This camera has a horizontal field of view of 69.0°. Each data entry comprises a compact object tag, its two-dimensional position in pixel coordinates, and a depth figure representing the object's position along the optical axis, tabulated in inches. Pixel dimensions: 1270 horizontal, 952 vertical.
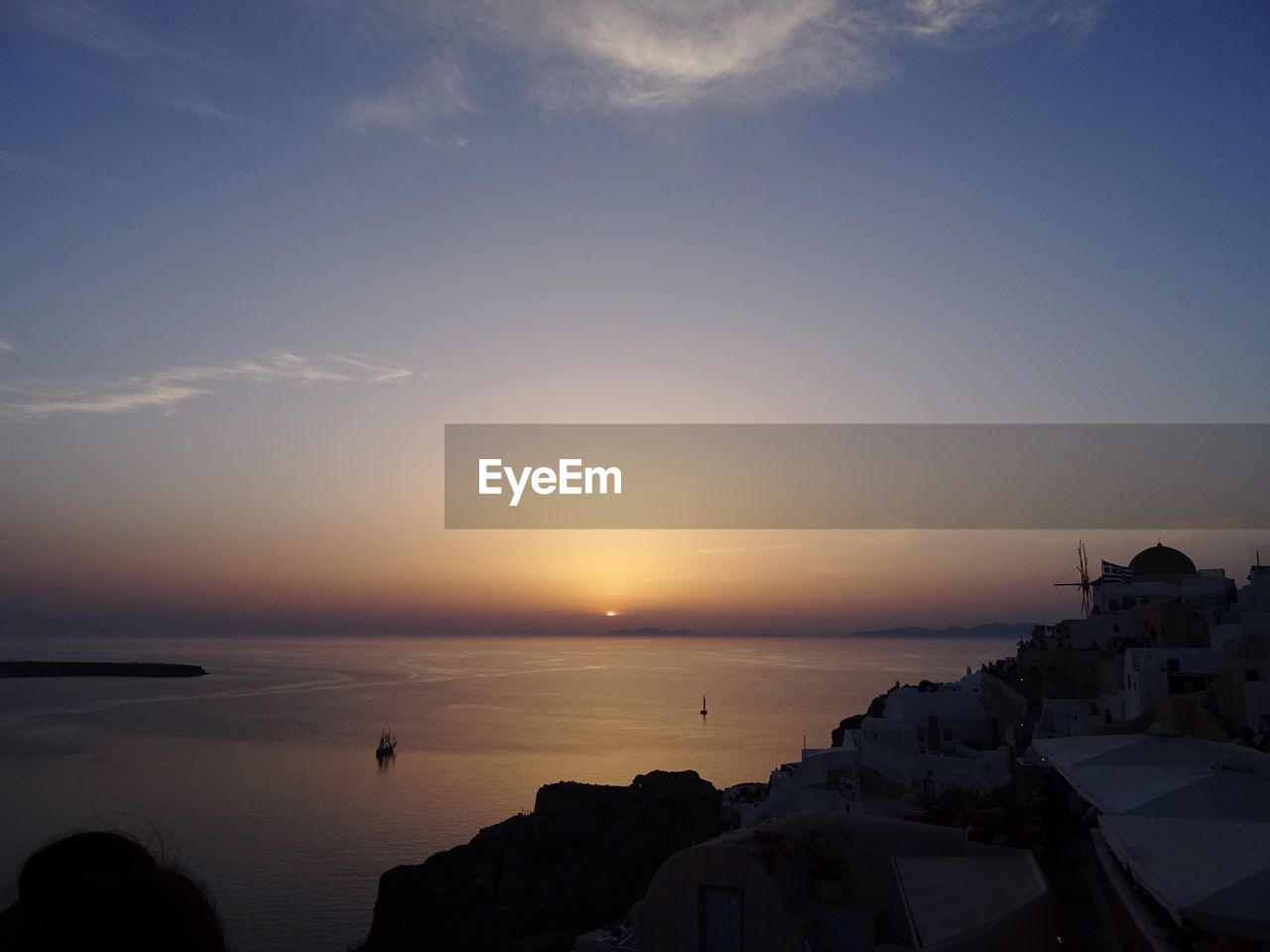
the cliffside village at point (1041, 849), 260.2
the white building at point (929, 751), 885.8
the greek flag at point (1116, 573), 1427.2
